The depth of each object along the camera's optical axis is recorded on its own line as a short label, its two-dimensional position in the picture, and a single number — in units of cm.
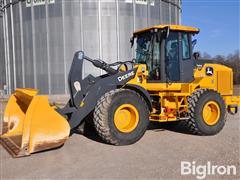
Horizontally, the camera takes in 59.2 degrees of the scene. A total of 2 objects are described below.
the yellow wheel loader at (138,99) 409
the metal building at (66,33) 1371
